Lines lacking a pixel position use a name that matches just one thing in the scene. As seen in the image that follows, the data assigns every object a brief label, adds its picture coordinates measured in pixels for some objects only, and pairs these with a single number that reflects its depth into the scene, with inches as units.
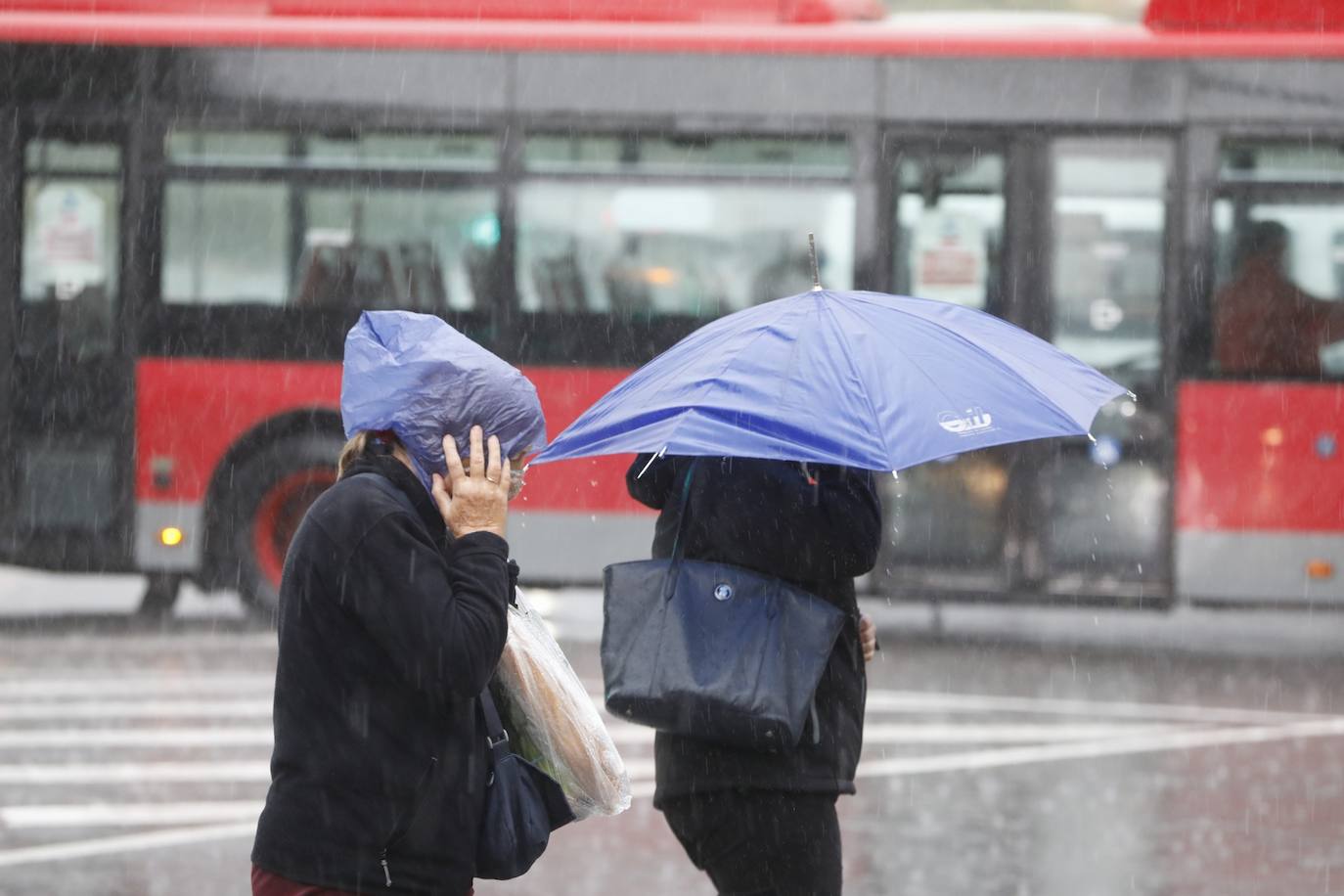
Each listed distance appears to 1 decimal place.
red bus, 912.9
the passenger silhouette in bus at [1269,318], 908.6
